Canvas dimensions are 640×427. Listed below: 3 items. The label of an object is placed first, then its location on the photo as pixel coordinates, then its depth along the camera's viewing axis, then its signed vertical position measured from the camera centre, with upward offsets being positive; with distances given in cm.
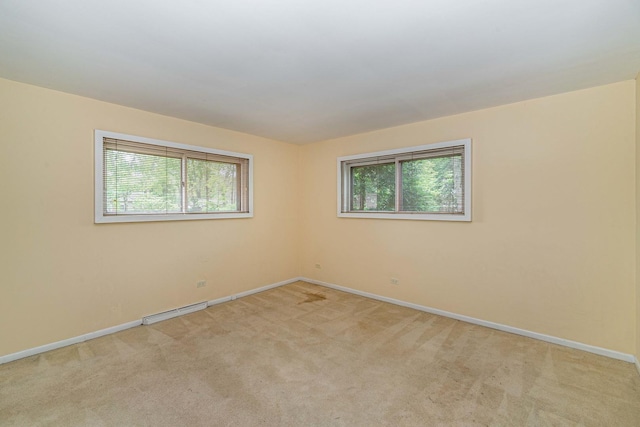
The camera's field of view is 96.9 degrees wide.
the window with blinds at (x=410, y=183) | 339 +42
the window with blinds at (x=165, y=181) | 303 +40
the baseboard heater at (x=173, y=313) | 324 -122
